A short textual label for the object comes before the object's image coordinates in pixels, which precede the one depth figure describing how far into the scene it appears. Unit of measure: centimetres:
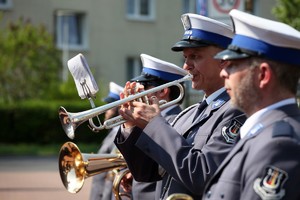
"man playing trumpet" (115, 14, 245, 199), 532
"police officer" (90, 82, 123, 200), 1063
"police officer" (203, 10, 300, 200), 428
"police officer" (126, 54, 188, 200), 751
